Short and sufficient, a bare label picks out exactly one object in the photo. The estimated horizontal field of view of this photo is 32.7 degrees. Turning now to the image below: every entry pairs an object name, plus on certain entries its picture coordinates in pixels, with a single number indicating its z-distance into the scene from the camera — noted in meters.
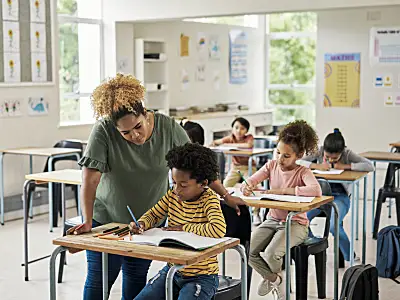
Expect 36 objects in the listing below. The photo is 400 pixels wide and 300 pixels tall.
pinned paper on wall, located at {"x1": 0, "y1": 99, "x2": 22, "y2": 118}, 6.68
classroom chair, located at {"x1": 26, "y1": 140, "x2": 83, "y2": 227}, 6.34
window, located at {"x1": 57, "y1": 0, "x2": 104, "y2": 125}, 7.67
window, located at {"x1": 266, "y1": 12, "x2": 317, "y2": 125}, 10.48
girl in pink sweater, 3.90
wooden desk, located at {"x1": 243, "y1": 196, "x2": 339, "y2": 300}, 3.57
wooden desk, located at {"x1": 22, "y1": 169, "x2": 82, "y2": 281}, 4.57
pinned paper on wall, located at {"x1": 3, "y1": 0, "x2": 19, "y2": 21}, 6.68
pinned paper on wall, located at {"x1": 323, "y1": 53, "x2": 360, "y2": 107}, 8.98
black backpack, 3.16
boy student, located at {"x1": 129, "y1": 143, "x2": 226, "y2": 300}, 2.69
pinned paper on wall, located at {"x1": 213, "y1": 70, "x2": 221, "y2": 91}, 9.95
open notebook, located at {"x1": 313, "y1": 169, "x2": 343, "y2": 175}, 4.83
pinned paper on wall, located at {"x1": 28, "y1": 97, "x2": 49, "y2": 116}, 7.00
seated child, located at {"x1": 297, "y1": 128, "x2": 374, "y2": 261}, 4.78
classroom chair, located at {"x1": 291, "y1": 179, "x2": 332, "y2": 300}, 3.90
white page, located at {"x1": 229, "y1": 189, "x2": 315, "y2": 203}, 3.74
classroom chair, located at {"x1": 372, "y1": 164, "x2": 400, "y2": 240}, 5.72
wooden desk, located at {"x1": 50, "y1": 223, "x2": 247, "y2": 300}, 2.39
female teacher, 2.83
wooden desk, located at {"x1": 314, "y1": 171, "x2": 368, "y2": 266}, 4.62
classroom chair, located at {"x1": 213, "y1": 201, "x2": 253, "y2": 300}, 3.45
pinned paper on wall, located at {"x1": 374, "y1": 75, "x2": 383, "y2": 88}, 8.83
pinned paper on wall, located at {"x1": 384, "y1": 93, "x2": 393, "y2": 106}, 8.82
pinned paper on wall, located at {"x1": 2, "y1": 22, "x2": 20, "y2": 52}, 6.70
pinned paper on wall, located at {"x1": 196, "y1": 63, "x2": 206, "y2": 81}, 9.57
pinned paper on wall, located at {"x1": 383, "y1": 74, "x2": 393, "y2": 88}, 8.76
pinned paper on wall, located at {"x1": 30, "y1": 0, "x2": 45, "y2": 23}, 7.00
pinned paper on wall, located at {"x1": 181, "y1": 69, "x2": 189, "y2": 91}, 9.28
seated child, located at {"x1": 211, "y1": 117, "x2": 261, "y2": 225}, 6.30
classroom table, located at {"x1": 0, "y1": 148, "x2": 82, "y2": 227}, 6.23
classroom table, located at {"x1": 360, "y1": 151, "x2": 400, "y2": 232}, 5.74
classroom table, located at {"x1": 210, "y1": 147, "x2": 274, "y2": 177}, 6.34
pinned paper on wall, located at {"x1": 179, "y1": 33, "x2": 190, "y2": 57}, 9.19
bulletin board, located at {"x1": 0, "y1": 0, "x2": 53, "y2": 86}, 6.71
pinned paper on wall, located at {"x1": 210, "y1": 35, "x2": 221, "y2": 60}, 9.78
